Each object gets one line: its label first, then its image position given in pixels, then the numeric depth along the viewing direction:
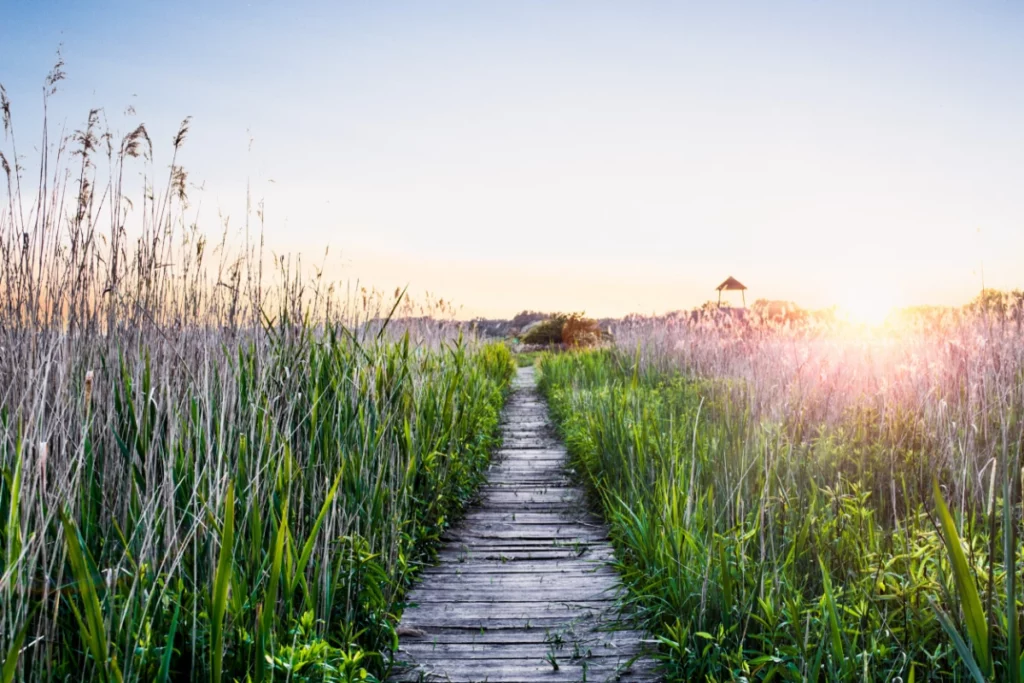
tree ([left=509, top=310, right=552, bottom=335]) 43.72
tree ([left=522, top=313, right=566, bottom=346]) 23.88
